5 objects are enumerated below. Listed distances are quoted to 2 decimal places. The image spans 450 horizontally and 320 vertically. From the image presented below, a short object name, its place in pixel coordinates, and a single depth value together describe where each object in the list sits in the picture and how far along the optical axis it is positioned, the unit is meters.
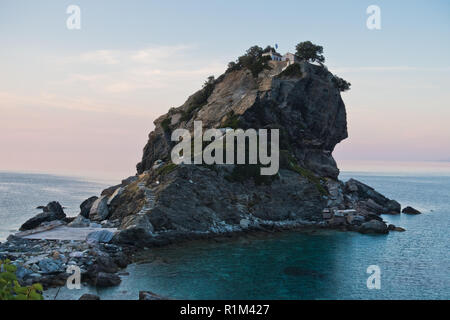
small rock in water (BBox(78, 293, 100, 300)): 31.11
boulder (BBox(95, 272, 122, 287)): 36.44
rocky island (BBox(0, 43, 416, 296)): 46.88
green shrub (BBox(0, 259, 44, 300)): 10.77
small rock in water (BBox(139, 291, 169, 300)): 31.30
